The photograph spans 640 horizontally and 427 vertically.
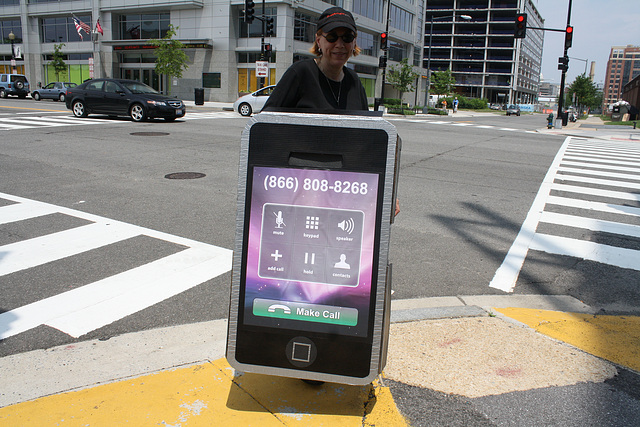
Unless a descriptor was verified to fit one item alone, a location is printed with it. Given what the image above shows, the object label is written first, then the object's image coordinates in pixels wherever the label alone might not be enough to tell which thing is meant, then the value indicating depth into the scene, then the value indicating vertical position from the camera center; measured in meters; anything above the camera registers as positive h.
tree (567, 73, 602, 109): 83.44 +6.07
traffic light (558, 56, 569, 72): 28.77 +3.42
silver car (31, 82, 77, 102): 37.42 +0.83
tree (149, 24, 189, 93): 39.72 +4.07
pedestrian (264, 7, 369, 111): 3.05 +0.25
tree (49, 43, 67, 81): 50.41 +4.15
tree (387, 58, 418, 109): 47.94 +3.87
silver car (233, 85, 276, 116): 27.20 +0.52
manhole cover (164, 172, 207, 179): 9.09 -1.16
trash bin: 37.84 +1.01
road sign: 32.39 +2.75
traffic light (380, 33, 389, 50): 33.56 +5.02
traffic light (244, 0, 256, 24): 28.32 +5.50
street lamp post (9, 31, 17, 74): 50.11 +4.75
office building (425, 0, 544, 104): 112.44 +16.78
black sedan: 19.39 +0.23
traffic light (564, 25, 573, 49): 26.23 +4.53
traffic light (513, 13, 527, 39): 24.73 +4.71
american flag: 44.03 +6.70
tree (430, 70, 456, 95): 66.00 +4.89
